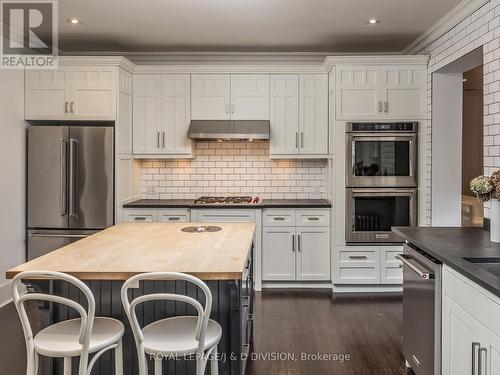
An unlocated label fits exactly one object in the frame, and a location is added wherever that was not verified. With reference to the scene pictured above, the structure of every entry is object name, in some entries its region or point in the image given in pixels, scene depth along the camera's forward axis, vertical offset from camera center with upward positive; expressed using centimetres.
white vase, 272 -21
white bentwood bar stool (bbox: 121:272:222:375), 194 -72
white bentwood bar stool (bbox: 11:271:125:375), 198 -73
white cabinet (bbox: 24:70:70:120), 483 +99
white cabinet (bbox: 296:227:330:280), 496 -74
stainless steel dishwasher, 238 -73
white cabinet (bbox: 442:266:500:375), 181 -64
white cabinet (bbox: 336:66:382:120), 480 +106
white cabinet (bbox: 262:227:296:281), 497 -76
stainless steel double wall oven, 479 +8
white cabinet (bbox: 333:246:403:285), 483 -87
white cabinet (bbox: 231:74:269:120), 516 +104
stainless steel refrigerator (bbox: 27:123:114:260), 471 +1
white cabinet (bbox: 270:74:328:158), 515 +86
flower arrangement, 275 +0
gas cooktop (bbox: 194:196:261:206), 504 -18
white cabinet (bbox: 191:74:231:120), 517 +105
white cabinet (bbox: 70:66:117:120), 480 +100
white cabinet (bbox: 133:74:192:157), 520 +84
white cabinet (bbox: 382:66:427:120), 480 +105
